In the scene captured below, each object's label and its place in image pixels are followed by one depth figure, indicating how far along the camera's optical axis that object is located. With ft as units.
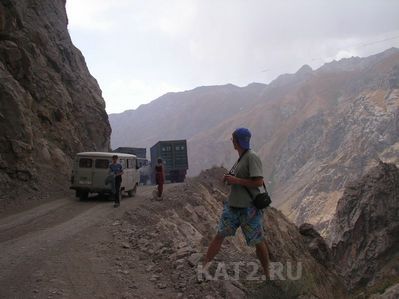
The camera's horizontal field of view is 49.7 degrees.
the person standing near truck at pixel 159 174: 52.46
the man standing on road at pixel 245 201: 18.69
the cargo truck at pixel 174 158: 124.67
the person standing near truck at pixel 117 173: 49.62
